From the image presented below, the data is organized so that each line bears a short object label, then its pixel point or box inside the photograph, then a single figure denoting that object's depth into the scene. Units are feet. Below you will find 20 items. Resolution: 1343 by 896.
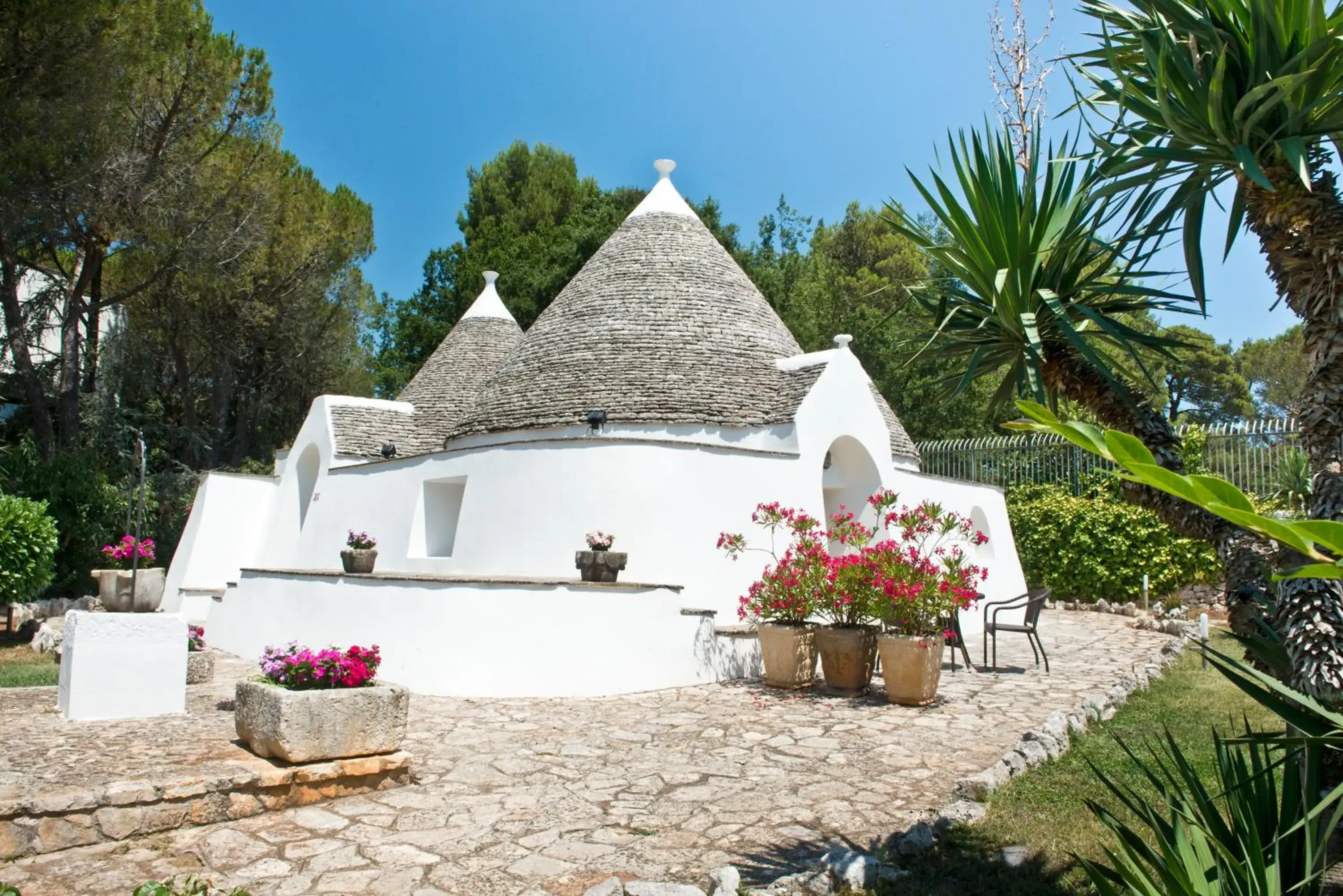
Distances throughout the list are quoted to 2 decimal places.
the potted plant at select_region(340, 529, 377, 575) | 44.01
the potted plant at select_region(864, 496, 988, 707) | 28.60
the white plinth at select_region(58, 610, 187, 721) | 23.98
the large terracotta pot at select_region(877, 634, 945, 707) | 28.48
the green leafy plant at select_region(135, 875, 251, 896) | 11.66
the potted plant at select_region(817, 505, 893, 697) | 30.78
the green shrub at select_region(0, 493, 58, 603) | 41.70
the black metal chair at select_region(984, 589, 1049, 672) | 34.45
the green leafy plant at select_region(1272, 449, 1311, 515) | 45.73
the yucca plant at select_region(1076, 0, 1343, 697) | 10.18
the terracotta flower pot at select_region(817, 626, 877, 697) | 30.94
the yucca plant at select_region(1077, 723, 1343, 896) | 8.40
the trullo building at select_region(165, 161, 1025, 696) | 32.45
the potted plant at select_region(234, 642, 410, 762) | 18.60
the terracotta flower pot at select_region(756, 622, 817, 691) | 31.91
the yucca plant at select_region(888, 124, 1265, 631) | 13.87
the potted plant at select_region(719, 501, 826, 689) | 32.01
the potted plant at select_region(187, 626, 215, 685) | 33.09
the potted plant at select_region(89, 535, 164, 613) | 31.86
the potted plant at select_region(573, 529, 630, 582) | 35.60
